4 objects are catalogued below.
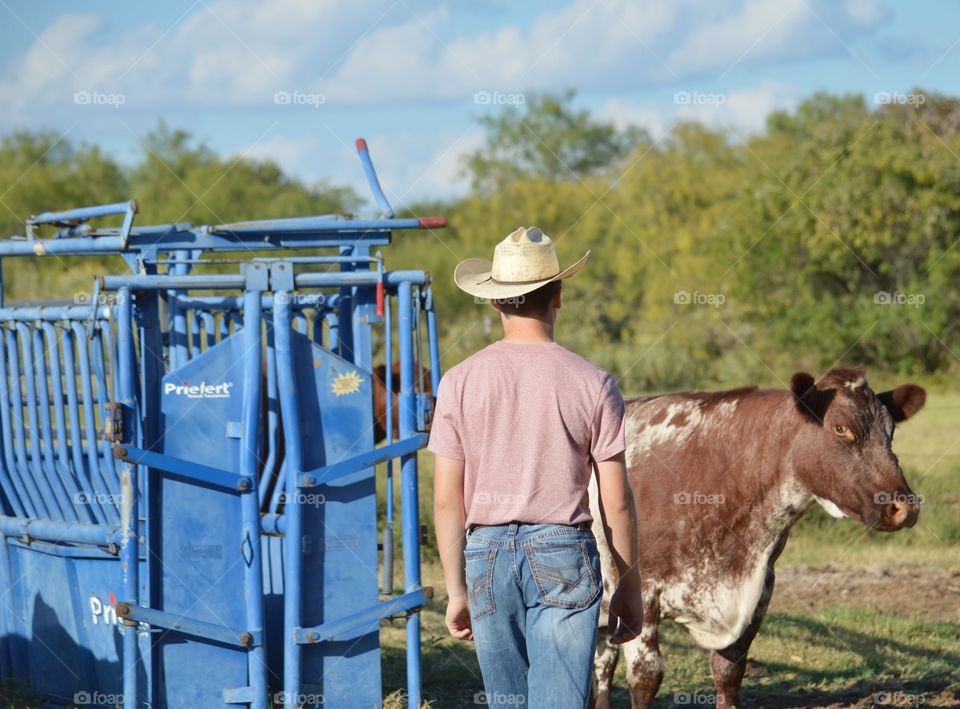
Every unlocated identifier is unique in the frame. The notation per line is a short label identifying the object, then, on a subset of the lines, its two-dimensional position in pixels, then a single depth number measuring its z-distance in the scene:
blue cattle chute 11.49
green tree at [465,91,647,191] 148.12
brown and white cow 12.15
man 7.07
